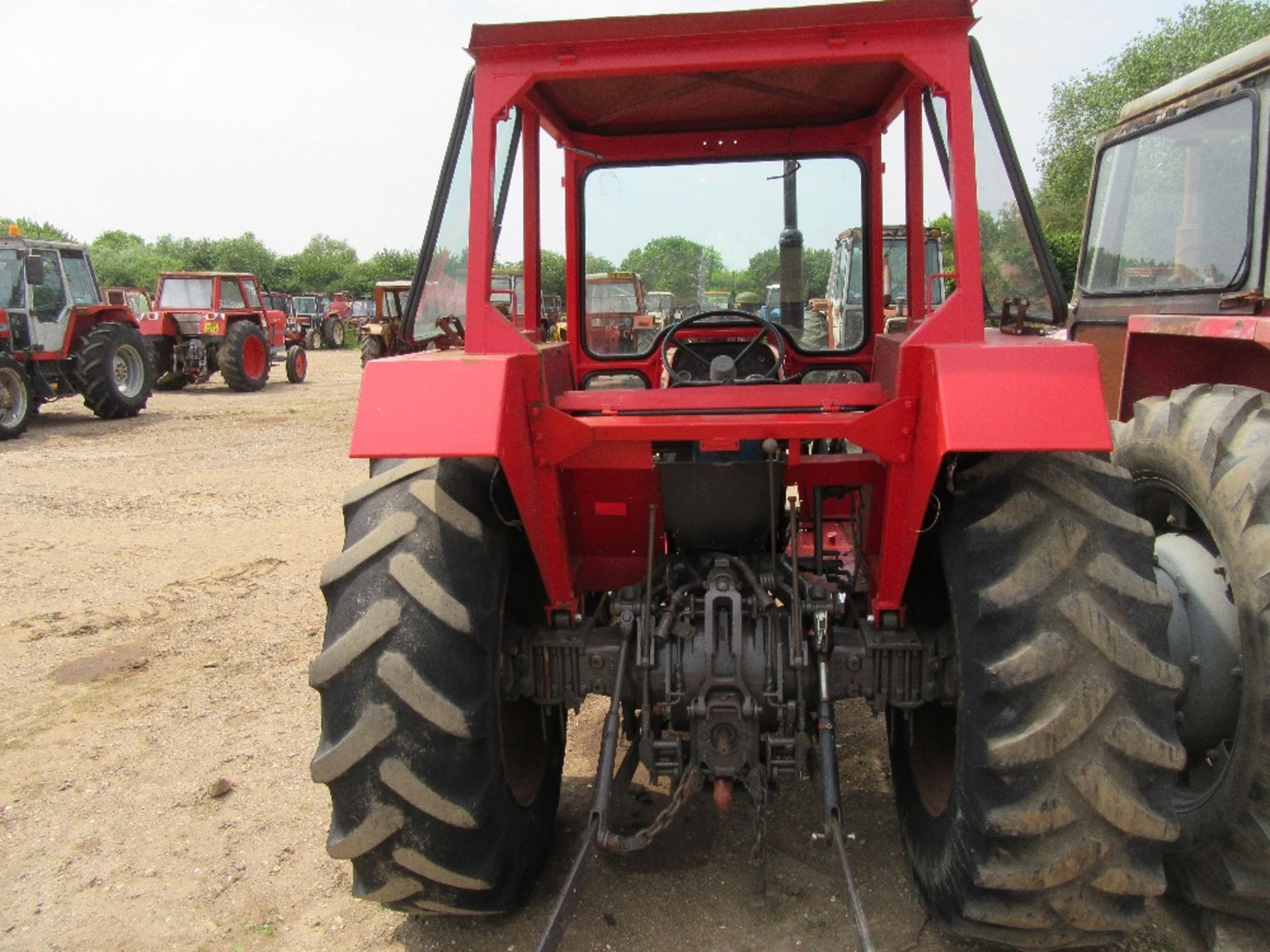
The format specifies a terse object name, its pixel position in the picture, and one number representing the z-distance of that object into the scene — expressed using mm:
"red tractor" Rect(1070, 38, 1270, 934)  2498
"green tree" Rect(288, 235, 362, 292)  55656
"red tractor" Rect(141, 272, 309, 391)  17969
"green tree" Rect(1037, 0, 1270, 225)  27188
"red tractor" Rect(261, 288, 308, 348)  22312
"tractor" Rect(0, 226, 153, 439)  12328
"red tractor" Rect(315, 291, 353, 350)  33500
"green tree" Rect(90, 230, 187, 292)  53562
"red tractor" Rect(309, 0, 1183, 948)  2107
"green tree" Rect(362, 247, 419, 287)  55500
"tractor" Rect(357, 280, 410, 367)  20484
